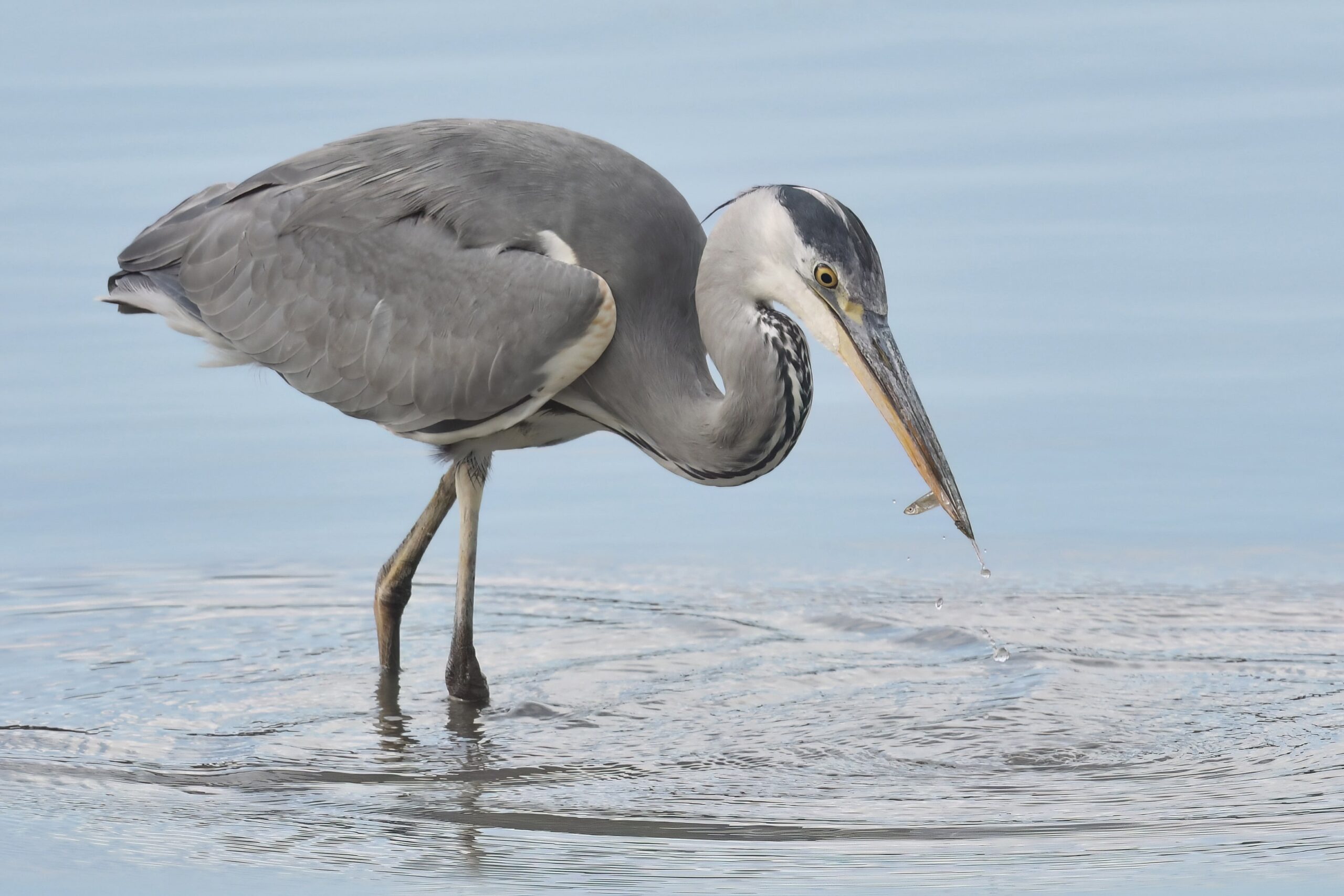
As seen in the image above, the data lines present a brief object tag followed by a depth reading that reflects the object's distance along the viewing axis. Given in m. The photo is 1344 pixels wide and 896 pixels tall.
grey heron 12.88
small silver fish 12.85
